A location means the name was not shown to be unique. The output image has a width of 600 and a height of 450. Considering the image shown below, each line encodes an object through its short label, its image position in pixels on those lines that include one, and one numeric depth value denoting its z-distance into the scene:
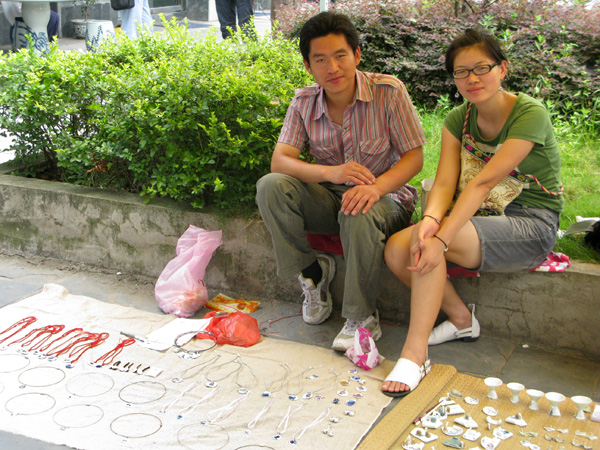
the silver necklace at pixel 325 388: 2.77
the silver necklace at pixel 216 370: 2.89
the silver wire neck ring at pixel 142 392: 2.77
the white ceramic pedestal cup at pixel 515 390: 2.64
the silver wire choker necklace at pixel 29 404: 2.67
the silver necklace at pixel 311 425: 2.50
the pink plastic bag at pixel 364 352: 2.96
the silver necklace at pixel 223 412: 2.64
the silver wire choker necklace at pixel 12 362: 2.99
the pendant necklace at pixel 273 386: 2.81
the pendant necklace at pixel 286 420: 2.54
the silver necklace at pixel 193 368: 2.93
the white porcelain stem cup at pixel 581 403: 2.52
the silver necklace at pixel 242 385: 2.84
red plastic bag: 3.21
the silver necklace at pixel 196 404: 2.68
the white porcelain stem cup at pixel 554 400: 2.53
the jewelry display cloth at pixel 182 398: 2.52
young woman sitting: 2.79
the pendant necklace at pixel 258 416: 2.58
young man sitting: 3.02
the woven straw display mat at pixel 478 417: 2.42
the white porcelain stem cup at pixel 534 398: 2.59
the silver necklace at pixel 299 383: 2.77
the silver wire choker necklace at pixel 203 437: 2.47
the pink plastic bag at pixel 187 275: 3.57
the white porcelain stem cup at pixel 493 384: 2.68
